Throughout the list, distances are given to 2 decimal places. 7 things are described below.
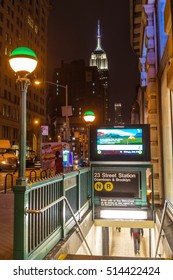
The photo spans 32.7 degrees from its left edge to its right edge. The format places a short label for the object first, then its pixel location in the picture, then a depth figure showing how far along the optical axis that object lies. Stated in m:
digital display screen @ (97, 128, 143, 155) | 10.59
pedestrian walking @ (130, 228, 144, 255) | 16.50
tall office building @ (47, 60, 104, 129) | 157.52
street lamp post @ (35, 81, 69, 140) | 24.04
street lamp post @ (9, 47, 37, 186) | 5.08
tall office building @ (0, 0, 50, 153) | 62.72
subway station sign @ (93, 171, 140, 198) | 10.53
